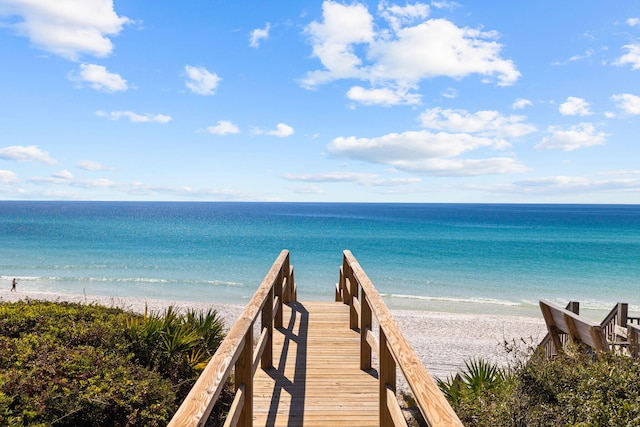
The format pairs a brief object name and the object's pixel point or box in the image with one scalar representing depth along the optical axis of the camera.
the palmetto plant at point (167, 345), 5.03
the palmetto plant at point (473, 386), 5.88
